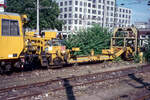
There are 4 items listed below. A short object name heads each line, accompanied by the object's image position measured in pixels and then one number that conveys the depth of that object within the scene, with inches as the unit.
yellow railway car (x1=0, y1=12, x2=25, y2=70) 366.6
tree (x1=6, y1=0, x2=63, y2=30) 1234.6
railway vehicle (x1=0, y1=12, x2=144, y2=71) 373.7
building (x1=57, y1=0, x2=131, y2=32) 2969.7
